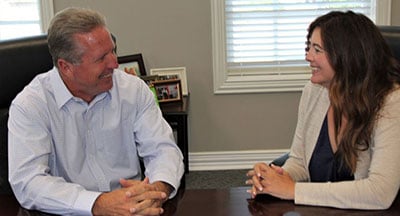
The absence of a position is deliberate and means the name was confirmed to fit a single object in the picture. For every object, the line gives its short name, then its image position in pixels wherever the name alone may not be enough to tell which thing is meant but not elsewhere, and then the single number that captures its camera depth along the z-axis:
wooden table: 1.32
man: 1.45
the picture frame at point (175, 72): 3.43
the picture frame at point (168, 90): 3.19
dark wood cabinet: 2.99
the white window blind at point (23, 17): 3.40
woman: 1.40
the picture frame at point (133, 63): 3.32
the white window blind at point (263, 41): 3.46
